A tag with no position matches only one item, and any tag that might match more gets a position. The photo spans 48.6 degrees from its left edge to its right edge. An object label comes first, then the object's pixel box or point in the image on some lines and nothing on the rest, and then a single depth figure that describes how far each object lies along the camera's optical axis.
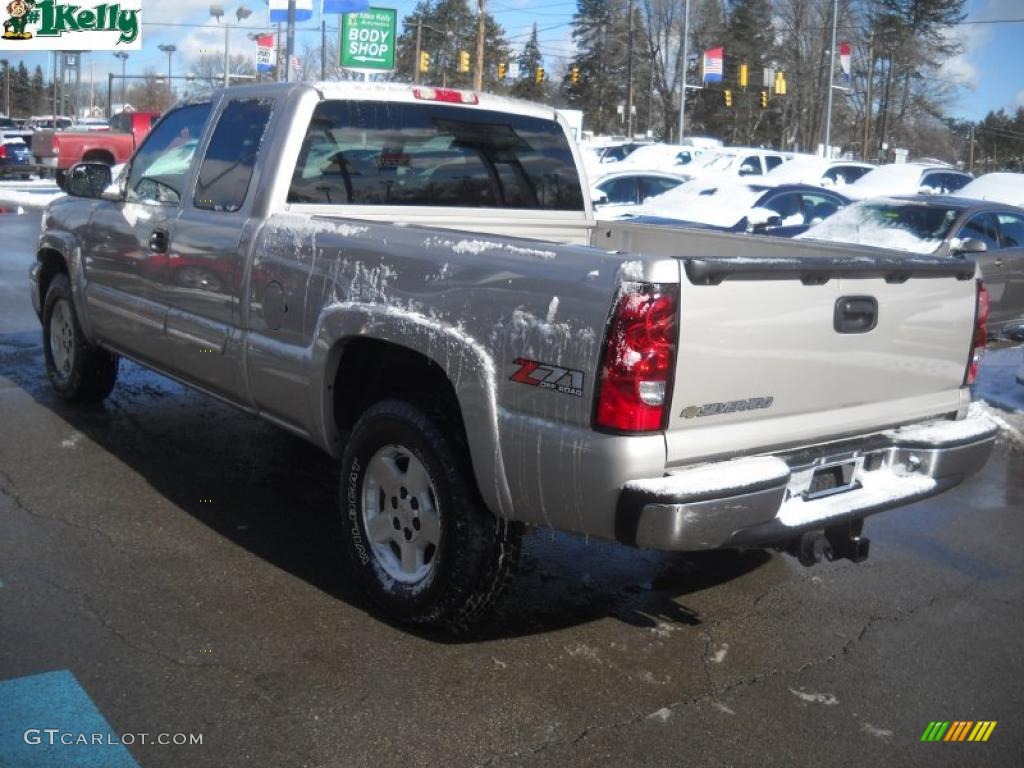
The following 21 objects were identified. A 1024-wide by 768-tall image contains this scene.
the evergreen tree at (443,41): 66.75
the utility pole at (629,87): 62.90
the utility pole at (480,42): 38.34
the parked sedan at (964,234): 11.16
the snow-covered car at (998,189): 20.47
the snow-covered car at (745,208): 15.15
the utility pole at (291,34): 21.83
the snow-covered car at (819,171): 27.10
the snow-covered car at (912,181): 23.67
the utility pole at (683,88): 42.06
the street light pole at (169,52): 68.31
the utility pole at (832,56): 36.59
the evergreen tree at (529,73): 77.38
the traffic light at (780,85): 48.56
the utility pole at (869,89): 58.88
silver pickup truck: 3.38
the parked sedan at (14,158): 33.12
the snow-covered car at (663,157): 33.22
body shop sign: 28.22
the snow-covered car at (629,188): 19.39
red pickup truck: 28.03
